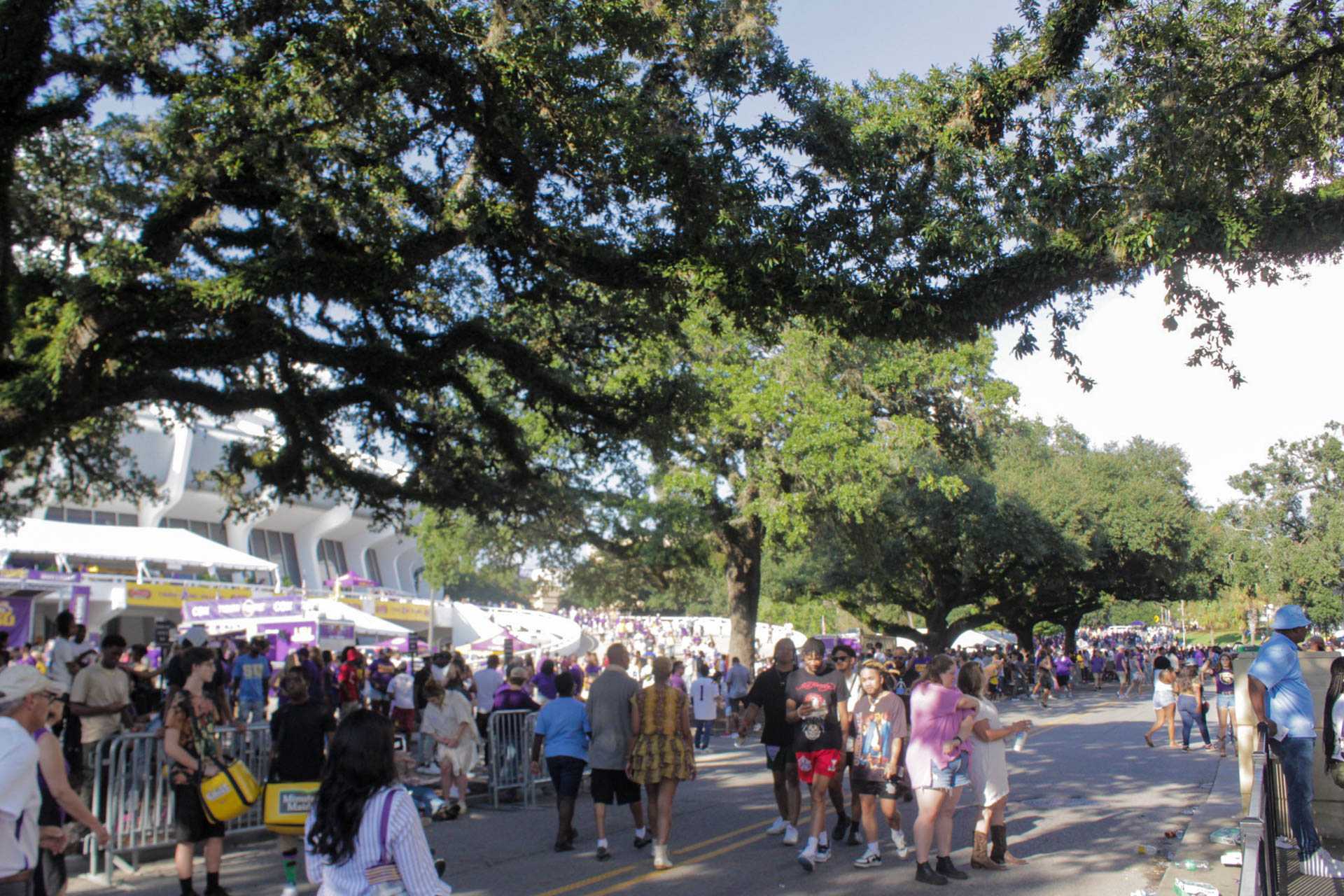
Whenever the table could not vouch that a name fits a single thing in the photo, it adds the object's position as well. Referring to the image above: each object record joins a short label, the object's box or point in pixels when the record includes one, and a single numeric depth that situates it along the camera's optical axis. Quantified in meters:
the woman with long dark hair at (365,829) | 3.77
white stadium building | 25.78
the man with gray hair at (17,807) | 4.55
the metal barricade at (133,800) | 9.00
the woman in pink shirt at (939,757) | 8.05
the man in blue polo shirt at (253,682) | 17.69
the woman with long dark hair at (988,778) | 8.50
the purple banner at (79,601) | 24.64
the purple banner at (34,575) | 25.92
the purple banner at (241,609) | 25.80
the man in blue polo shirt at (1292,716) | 7.49
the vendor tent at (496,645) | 33.44
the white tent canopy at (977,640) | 62.12
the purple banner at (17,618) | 22.97
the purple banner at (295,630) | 24.97
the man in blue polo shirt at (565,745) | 9.78
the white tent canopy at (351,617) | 26.23
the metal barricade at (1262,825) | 4.14
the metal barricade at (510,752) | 12.89
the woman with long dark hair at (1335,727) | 7.45
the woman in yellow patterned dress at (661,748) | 9.09
